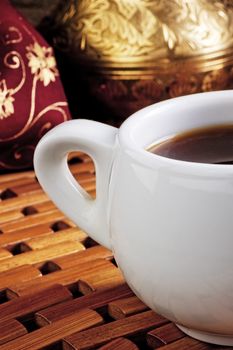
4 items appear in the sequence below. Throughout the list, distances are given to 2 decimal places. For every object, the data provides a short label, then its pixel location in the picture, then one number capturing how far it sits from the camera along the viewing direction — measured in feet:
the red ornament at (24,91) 1.61
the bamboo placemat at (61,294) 1.16
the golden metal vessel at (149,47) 1.65
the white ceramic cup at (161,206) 1.02
